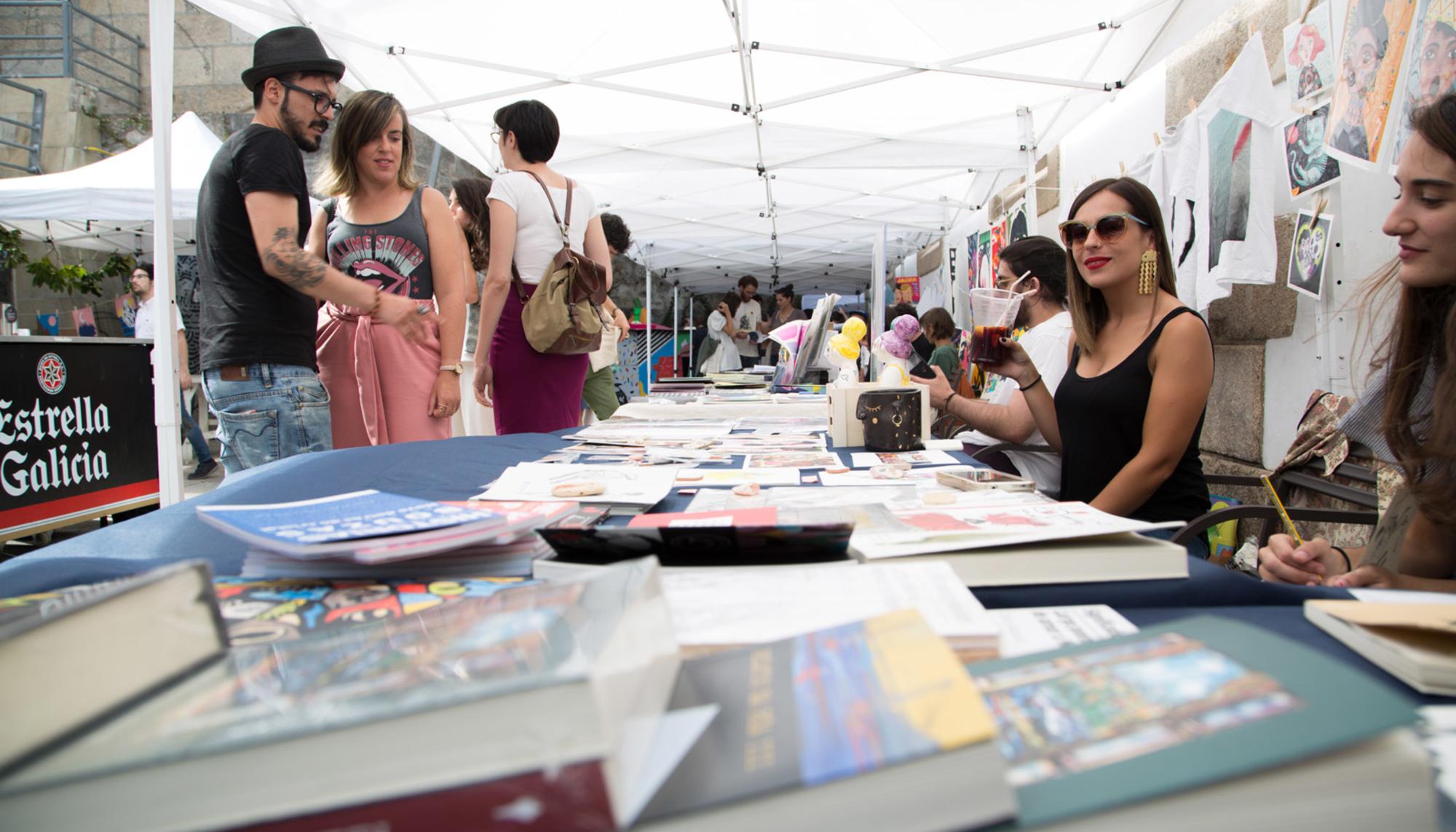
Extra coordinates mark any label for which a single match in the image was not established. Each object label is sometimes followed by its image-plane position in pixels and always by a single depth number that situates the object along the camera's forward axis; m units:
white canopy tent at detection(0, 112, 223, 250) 5.74
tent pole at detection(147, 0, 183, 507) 2.17
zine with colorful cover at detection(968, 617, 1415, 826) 0.33
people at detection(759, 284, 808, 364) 7.48
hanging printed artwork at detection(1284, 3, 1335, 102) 2.41
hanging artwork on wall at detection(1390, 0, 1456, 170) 1.76
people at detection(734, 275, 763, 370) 9.91
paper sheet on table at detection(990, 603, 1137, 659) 0.57
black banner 2.87
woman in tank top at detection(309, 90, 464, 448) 2.07
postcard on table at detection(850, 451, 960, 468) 1.50
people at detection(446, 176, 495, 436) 3.41
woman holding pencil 1.04
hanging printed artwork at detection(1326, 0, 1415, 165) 2.00
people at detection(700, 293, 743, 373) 8.83
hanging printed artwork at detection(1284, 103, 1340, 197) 2.46
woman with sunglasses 1.71
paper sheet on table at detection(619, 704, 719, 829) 0.33
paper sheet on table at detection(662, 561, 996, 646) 0.54
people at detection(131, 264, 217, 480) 5.50
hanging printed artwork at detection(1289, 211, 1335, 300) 2.46
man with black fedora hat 1.78
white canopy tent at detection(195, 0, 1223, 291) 4.10
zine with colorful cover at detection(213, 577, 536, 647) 0.56
